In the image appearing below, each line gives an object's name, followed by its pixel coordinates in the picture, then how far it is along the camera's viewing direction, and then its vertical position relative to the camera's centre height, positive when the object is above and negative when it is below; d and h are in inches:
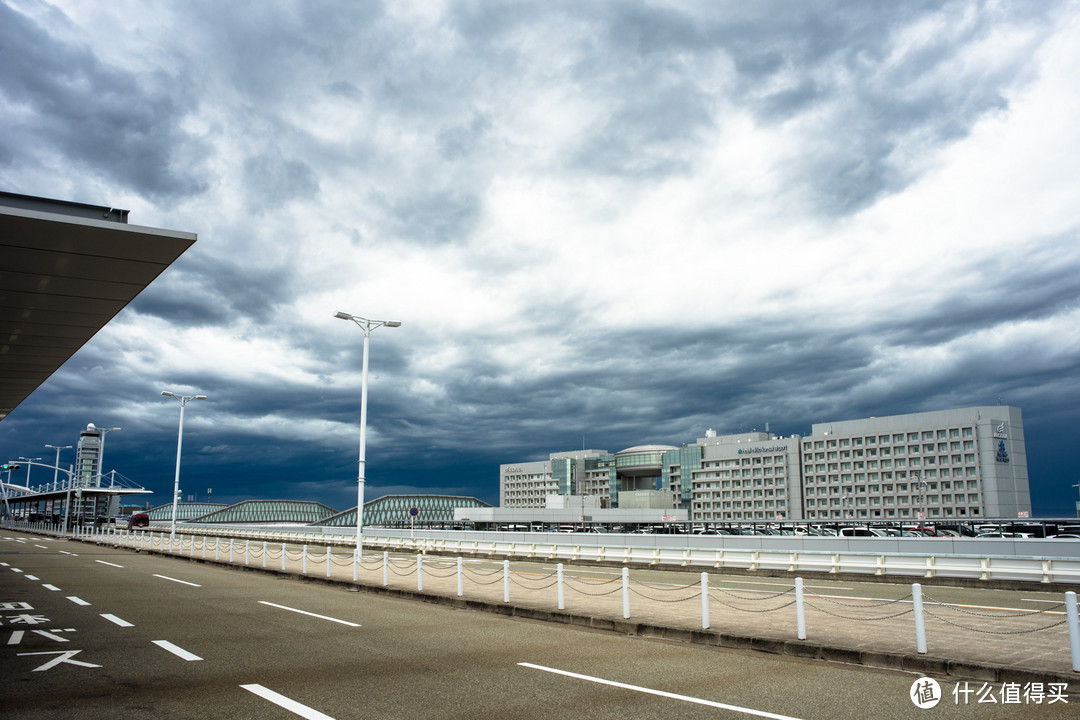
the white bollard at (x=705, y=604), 490.9 -85.8
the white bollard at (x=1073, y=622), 343.6 -68.8
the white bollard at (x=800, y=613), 438.9 -81.3
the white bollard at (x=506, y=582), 661.3 -95.7
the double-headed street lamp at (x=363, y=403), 1097.9 +114.0
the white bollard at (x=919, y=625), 390.9 -79.8
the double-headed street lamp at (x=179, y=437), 1862.7 +102.5
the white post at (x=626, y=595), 551.6 -89.9
